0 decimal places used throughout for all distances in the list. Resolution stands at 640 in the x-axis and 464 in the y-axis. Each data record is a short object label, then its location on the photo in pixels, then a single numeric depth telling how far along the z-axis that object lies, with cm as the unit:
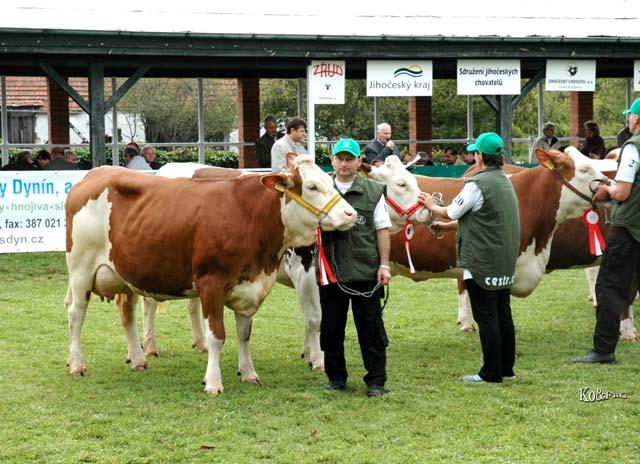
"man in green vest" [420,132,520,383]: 859
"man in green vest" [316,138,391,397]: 830
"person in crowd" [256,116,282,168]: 2008
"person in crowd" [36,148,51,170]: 1988
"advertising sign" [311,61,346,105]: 2042
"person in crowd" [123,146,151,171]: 1816
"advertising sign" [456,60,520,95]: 2136
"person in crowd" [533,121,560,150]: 2262
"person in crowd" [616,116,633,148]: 1718
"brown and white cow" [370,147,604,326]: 1008
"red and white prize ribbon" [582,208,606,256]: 1009
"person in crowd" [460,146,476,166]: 2191
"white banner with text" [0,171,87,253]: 1672
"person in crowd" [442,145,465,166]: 2388
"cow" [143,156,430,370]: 954
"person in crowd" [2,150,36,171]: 1889
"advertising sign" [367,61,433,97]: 2091
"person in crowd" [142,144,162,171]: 1919
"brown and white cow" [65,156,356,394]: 853
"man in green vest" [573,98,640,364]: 910
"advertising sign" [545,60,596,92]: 2205
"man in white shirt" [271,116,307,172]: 1245
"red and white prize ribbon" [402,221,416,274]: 961
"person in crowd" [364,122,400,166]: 1644
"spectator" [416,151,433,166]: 2144
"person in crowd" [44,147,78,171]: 1867
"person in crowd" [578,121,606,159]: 2152
